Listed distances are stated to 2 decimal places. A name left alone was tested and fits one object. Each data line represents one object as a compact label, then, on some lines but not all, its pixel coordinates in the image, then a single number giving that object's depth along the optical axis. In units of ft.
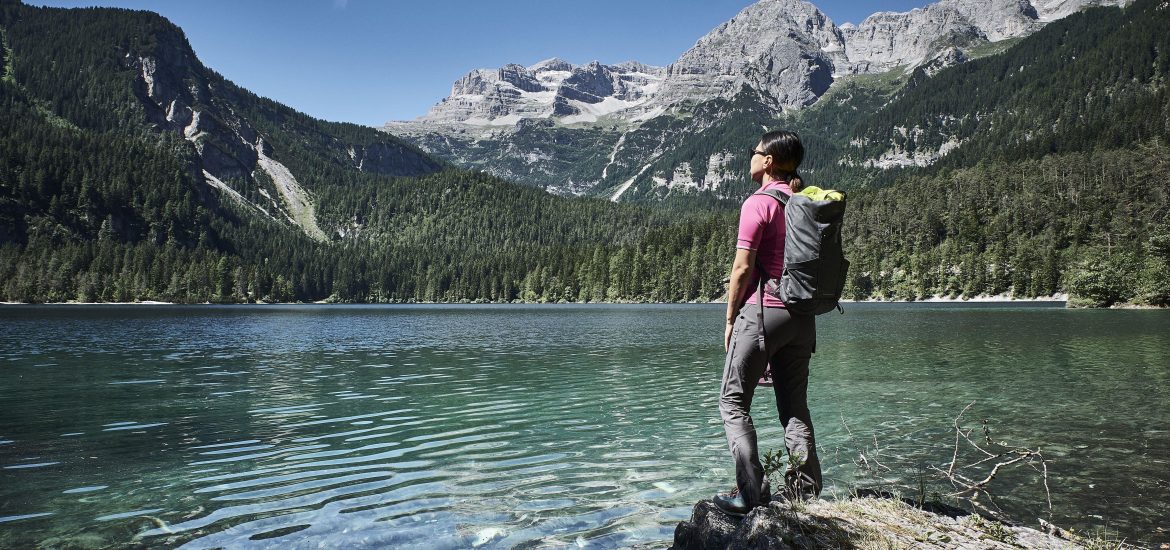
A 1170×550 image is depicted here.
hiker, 19.48
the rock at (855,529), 17.01
